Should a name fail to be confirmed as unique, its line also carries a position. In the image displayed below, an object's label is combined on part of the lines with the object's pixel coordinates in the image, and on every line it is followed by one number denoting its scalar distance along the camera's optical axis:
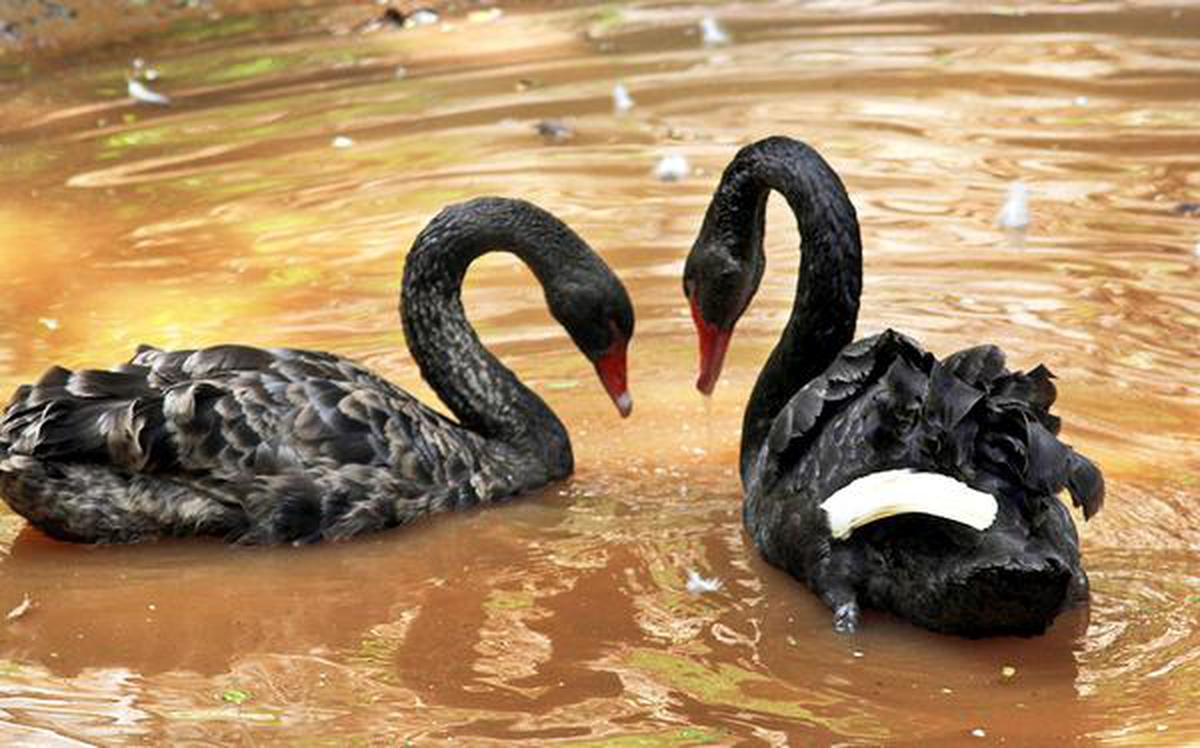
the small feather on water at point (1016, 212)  14.58
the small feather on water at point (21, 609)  9.43
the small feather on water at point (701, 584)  9.43
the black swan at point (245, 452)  10.00
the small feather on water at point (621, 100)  18.98
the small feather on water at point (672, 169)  16.37
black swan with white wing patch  8.33
